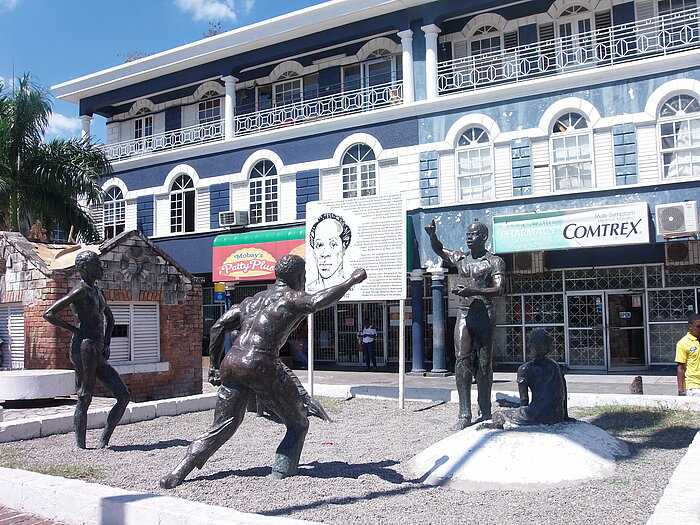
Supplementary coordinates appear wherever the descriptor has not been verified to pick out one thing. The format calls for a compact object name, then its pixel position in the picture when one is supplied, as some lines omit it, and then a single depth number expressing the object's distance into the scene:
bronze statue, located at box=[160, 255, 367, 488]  5.18
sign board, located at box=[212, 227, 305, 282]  19.34
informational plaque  10.38
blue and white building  15.42
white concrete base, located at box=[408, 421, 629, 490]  5.09
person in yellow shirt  8.51
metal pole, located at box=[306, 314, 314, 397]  10.91
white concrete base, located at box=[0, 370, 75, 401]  9.20
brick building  10.34
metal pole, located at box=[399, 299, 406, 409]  9.97
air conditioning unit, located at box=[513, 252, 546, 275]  17.30
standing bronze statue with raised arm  7.30
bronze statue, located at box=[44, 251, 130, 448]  7.00
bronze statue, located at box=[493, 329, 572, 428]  5.96
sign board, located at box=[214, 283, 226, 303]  21.39
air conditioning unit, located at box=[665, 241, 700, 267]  15.48
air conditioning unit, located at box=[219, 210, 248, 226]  20.50
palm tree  18.00
